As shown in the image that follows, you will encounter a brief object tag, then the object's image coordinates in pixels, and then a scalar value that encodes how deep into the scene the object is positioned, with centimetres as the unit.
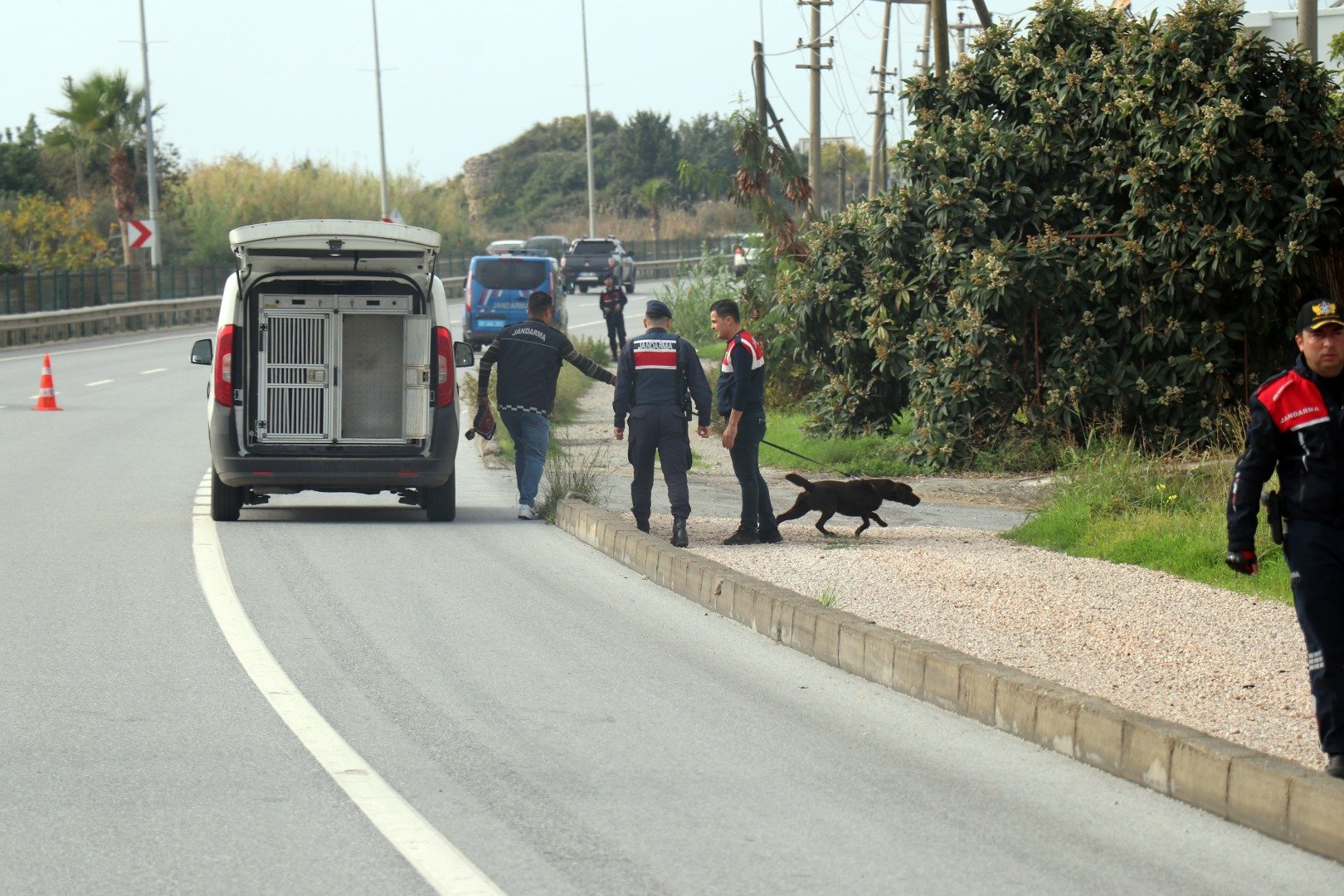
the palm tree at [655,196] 10869
